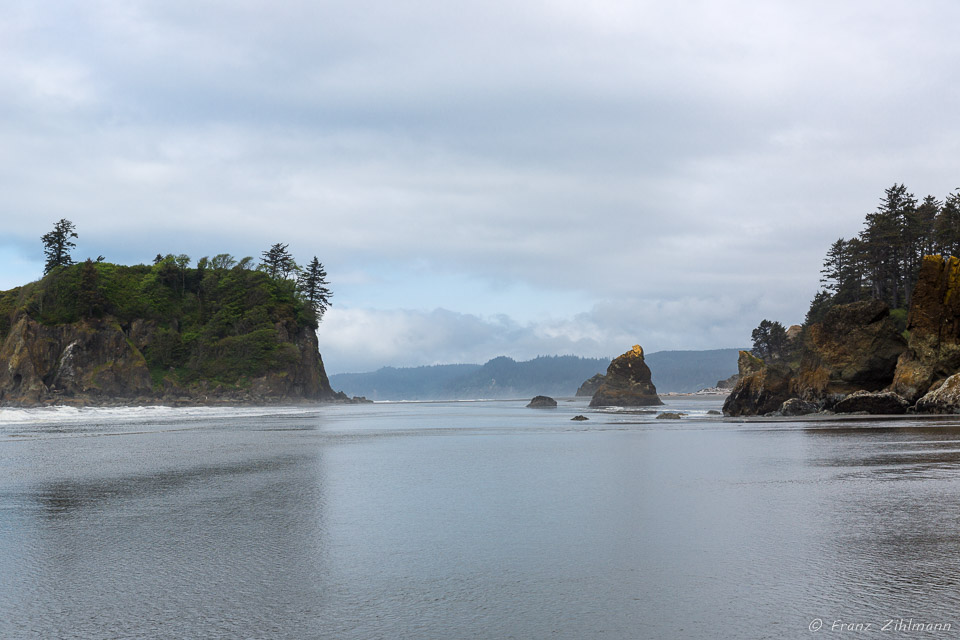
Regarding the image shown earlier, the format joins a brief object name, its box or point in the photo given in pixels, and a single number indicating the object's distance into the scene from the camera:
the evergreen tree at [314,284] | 146.00
